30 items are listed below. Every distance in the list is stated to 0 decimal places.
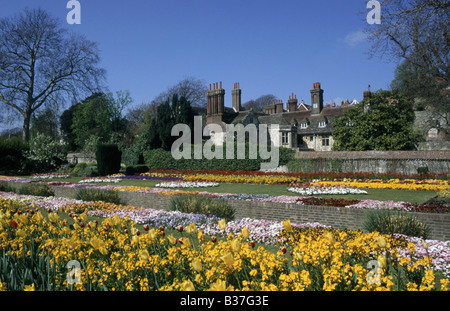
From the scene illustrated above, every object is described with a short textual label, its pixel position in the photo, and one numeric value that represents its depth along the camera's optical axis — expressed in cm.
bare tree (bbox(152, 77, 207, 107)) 5562
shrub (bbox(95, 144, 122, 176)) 2689
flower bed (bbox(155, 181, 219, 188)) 1858
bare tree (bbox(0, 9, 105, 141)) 2922
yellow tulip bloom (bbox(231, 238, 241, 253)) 307
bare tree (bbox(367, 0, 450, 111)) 1259
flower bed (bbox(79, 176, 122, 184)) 2208
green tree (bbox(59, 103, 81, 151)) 6247
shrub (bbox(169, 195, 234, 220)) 882
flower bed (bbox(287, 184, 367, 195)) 1445
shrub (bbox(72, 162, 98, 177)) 2765
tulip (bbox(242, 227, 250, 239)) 346
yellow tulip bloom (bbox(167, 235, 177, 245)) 360
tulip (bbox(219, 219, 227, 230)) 388
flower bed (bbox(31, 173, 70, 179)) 2583
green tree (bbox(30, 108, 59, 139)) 6247
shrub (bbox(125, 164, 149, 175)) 2848
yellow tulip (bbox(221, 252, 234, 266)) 291
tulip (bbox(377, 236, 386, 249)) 305
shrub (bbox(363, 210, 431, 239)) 662
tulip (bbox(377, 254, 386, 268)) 281
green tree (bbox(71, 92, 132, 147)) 5316
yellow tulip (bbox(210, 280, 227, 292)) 251
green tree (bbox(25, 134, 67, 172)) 3152
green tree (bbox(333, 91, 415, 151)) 3172
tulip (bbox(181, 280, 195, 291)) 250
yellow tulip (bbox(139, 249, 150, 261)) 323
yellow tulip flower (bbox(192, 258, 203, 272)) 289
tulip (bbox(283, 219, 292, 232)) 358
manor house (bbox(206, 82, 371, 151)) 4434
